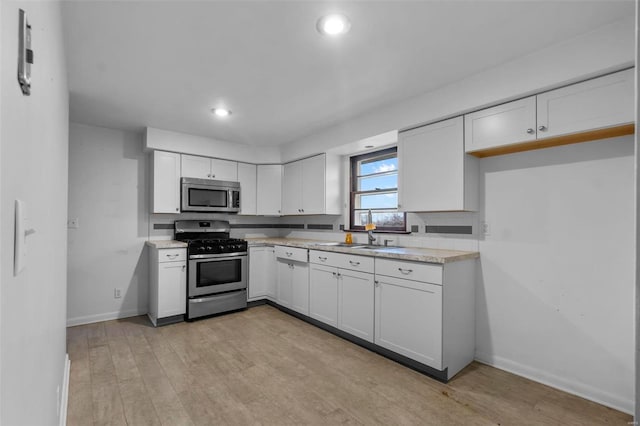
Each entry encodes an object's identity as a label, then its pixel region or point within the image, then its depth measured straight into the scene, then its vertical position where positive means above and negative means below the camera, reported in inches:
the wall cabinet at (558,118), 77.4 +26.7
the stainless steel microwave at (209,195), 165.8 +9.1
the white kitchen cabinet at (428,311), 97.4 -32.5
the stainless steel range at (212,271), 151.8 -30.2
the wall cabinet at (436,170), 108.1 +15.8
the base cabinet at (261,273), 175.3 -34.5
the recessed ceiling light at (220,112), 130.8 +42.4
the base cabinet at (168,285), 144.6 -34.7
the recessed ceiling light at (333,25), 73.0 +45.0
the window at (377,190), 148.9 +11.5
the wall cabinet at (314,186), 167.5 +15.0
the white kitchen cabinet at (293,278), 151.4 -33.4
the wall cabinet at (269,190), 195.0 +13.8
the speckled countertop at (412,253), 99.0 -14.3
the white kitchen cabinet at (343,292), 119.1 -32.7
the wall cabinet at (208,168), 167.3 +24.4
